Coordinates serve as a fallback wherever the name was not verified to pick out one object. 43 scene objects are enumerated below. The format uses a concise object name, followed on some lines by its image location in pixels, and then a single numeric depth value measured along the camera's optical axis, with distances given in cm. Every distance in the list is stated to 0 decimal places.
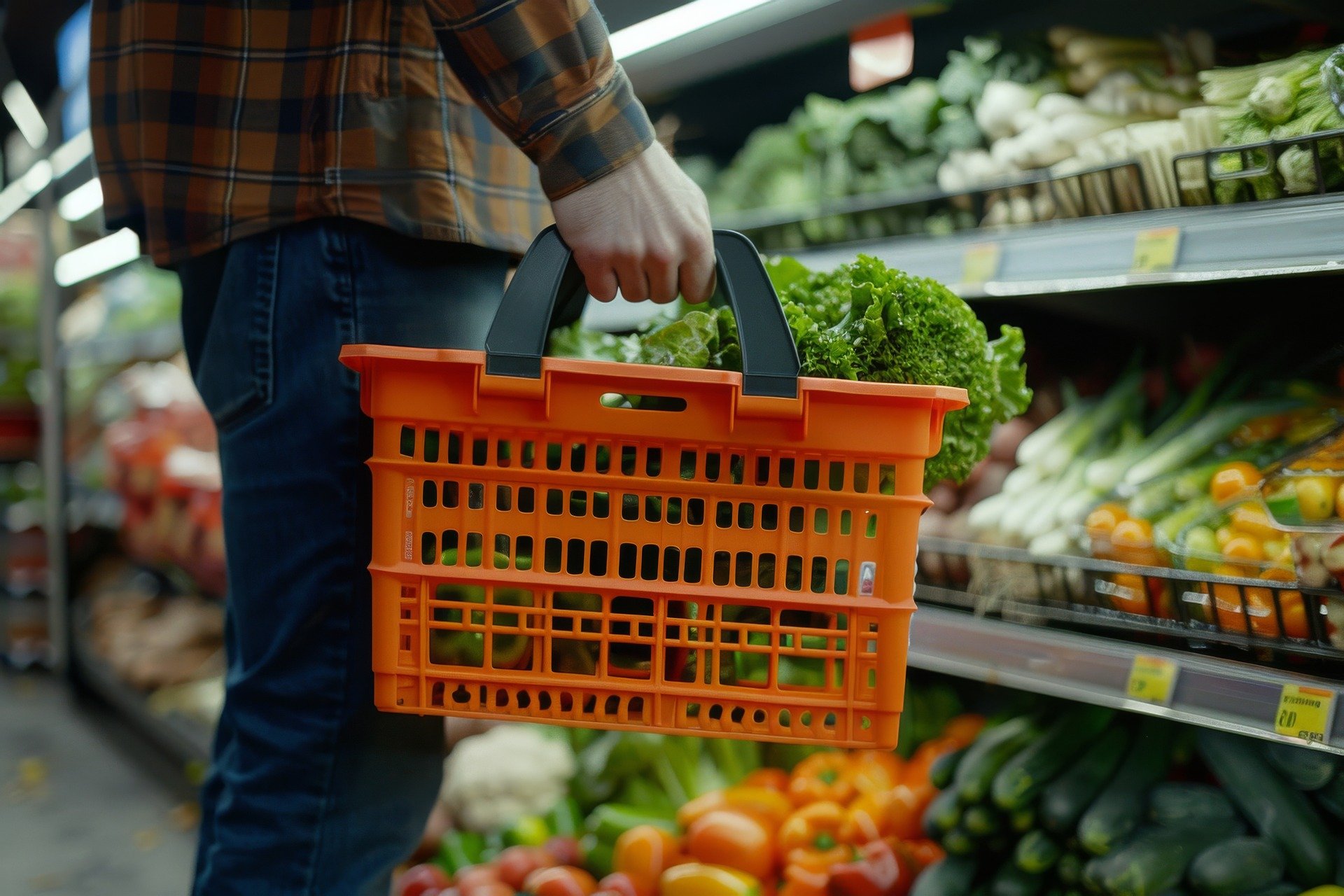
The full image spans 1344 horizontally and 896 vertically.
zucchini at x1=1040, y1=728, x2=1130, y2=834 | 146
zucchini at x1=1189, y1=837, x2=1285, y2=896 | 129
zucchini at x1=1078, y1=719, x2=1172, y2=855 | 139
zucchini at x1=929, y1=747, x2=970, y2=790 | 166
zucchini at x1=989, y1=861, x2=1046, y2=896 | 147
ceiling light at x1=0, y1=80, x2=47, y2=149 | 400
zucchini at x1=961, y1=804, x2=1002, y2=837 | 153
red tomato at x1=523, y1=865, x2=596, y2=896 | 161
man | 98
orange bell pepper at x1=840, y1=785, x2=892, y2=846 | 165
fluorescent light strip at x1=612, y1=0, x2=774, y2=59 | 165
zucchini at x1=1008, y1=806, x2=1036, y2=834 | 151
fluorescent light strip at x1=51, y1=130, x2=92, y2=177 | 323
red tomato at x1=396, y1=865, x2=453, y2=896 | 173
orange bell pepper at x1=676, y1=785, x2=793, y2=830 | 174
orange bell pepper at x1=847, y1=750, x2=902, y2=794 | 177
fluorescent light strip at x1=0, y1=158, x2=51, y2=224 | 358
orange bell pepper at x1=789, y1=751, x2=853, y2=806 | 177
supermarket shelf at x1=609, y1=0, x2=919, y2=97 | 164
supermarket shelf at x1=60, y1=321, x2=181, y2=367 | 312
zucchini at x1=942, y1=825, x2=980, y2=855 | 155
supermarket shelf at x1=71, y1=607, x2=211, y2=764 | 251
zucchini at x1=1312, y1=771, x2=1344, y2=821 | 132
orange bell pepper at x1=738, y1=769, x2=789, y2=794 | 189
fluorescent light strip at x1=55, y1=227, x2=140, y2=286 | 340
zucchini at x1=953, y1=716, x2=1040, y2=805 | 155
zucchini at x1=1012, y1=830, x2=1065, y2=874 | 146
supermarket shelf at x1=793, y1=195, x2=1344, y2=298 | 112
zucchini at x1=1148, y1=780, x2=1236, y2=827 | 139
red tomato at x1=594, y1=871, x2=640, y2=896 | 161
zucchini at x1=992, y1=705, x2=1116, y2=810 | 150
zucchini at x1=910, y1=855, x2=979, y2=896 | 151
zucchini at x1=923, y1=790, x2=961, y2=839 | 157
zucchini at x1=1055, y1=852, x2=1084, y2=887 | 145
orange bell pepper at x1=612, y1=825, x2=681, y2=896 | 165
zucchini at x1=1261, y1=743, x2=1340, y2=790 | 133
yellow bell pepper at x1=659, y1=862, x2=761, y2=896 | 156
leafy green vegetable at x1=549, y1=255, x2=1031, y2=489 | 94
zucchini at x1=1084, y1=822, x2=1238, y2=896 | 132
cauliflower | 200
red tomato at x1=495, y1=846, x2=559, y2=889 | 170
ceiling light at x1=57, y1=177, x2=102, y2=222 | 329
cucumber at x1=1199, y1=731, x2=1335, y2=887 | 129
